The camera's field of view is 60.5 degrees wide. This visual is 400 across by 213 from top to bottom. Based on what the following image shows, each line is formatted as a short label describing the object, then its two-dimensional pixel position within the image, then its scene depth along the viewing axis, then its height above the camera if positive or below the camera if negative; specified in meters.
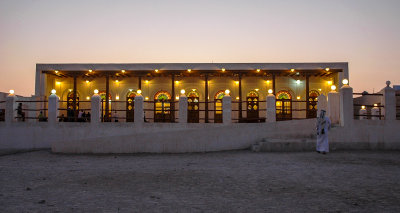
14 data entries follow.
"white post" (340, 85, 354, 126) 12.00 +0.27
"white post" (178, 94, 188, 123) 14.07 +0.28
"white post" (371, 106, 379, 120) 17.68 +0.19
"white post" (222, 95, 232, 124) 14.08 +0.27
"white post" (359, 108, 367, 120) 18.11 +0.14
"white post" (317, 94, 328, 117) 12.70 +0.44
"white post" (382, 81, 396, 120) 12.26 +0.42
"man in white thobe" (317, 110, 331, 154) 10.73 -0.63
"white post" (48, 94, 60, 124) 14.44 +0.28
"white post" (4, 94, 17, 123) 14.87 +0.34
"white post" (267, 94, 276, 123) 13.78 +0.25
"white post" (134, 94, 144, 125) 13.91 +0.20
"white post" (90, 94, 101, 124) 14.10 +0.26
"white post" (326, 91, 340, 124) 12.55 +0.25
